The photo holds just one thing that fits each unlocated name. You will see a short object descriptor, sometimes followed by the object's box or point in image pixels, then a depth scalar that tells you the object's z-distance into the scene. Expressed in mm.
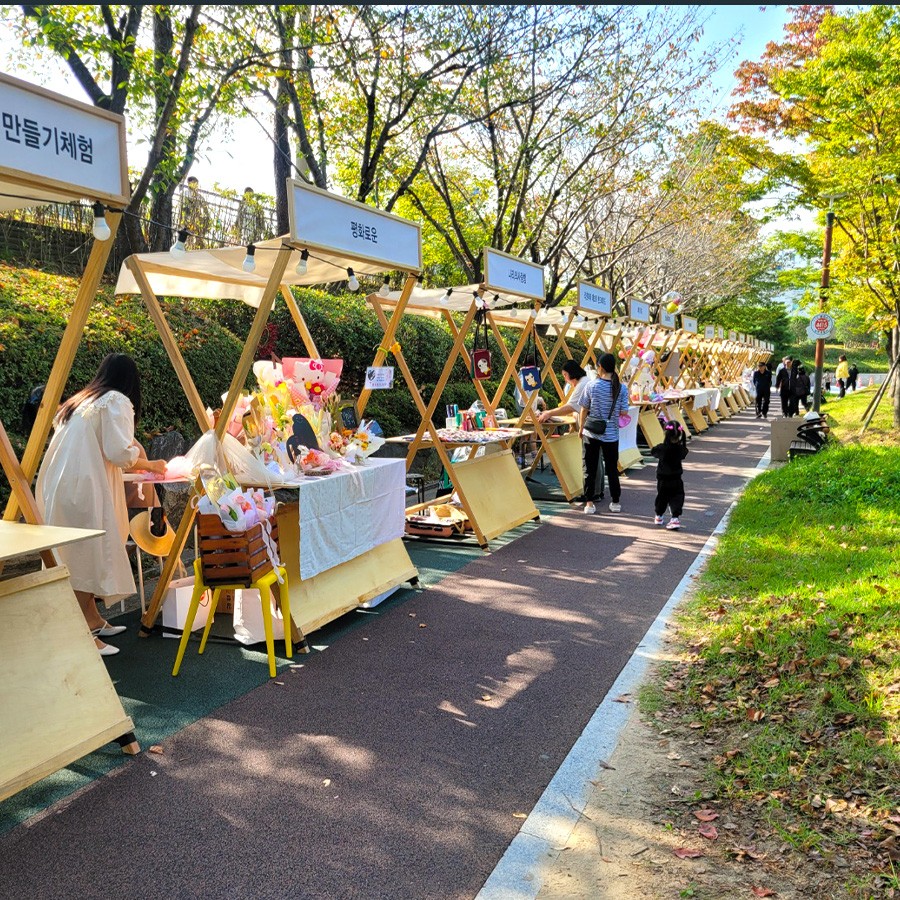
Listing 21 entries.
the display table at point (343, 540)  5316
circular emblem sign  16688
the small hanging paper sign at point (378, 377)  6629
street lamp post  15742
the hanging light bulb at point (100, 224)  3867
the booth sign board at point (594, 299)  10914
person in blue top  9617
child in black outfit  8773
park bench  13711
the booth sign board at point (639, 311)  13914
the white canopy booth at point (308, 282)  5102
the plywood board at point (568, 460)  10484
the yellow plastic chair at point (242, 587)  4641
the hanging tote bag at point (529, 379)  10055
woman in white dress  4836
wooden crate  4602
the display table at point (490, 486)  8062
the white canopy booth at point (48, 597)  3293
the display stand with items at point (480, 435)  7926
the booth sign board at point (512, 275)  8172
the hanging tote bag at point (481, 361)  8469
